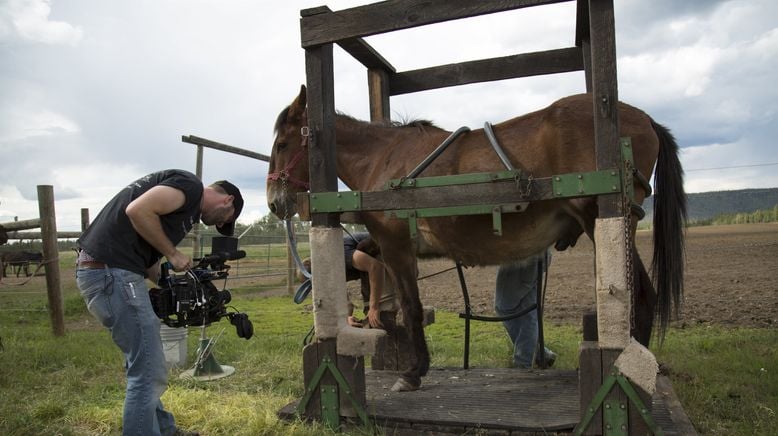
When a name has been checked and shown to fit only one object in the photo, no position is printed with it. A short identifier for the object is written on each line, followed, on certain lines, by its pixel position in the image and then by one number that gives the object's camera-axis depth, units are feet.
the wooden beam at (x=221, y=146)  29.45
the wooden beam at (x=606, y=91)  9.18
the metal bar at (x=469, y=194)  9.28
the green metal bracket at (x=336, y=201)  11.24
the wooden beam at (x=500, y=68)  15.10
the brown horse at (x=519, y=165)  10.89
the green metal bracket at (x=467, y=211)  10.15
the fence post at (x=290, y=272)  41.88
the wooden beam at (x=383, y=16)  10.07
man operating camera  9.82
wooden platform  10.24
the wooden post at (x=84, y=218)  29.66
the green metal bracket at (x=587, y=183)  9.12
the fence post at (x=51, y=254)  24.41
